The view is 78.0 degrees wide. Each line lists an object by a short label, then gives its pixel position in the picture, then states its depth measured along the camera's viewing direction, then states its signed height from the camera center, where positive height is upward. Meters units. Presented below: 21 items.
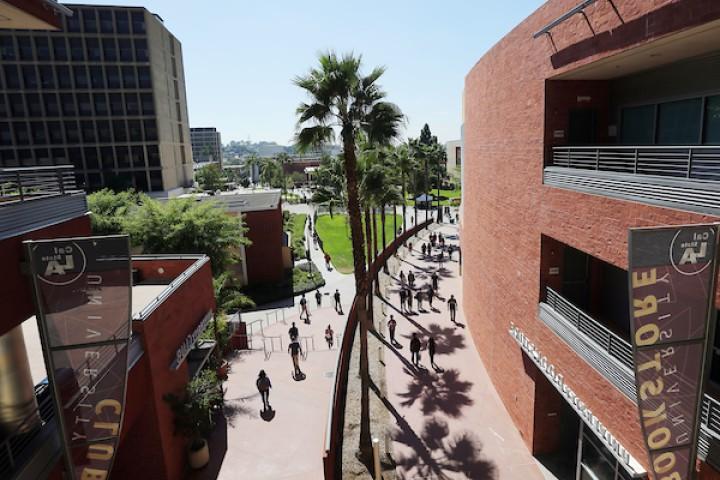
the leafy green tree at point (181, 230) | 21.23 -2.78
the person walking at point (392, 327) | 20.41 -7.45
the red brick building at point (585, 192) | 7.38 -0.71
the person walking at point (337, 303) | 25.71 -8.01
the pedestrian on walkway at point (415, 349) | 17.73 -7.41
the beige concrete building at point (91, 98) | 52.81 +9.36
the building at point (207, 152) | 196.50 +8.12
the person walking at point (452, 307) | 23.02 -7.52
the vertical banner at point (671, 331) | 5.50 -2.33
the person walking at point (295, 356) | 17.98 -7.62
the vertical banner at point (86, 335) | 6.12 -2.32
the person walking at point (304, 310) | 24.95 -7.99
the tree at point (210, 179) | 91.38 -1.84
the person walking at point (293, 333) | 19.25 -7.15
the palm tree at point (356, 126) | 12.25 +1.07
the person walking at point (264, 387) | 15.40 -7.51
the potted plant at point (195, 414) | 11.68 -6.41
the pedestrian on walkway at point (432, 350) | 17.97 -7.52
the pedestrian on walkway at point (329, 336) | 20.64 -7.85
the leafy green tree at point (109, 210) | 26.67 -2.28
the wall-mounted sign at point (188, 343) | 11.86 -4.93
